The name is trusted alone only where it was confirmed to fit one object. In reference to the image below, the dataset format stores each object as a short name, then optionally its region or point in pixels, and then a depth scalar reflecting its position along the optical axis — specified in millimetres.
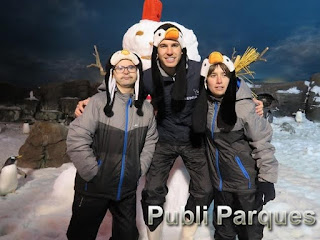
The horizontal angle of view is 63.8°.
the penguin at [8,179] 3799
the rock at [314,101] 13047
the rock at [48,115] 13508
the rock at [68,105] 13844
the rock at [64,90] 15266
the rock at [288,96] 14188
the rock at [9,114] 13609
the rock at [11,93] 15281
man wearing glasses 1953
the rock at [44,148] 5457
